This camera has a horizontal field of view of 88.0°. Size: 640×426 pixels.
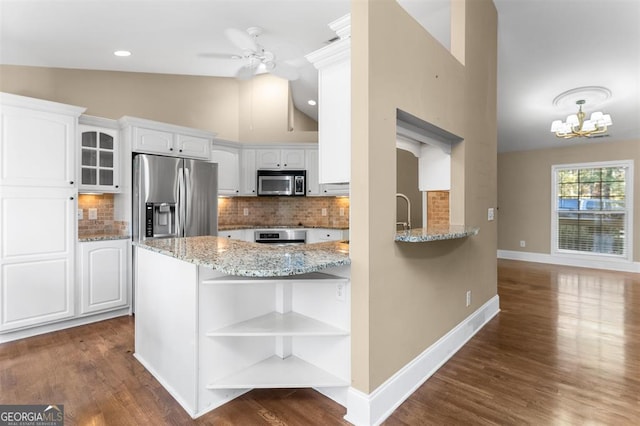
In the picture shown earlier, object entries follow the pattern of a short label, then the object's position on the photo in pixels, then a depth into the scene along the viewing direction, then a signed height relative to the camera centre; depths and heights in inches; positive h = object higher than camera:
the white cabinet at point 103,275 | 129.1 -25.6
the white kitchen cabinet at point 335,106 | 78.2 +26.1
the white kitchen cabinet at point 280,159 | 203.9 +33.1
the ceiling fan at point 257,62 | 124.6 +61.3
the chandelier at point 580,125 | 173.3 +47.7
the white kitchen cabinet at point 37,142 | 111.5 +24.7
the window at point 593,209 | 229.5 +3.1
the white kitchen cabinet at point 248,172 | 201.5 +24.6
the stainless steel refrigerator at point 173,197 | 142.4 +6.8
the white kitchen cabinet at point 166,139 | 144.5 +34.8
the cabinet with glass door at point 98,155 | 136.0 +24.1
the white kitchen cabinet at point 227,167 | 189.2 +26.2
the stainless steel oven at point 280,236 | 194.7 -14.1
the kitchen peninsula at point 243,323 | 73.8 -27.2
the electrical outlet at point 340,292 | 77.7 -18.7
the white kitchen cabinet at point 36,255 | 112.0 -15.6
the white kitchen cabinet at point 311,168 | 206.1 +27.6
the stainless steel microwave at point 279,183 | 202.7 +17.8
